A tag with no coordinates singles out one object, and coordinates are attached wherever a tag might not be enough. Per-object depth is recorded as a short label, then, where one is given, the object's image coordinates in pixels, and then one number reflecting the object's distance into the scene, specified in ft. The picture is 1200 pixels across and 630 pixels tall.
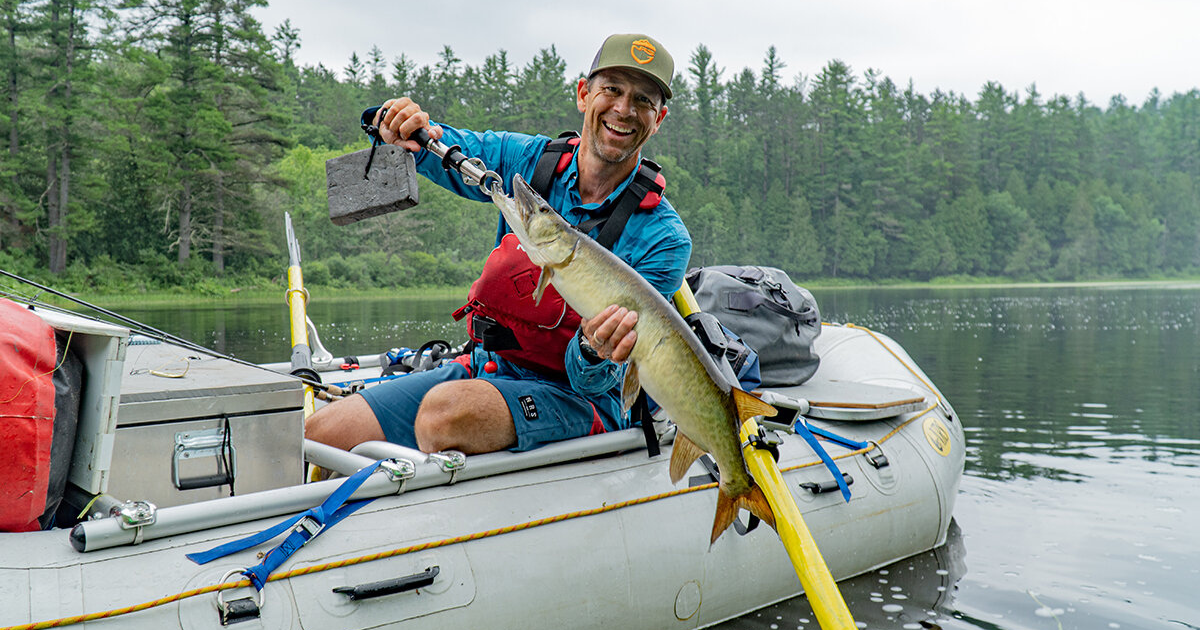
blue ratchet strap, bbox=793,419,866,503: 15.35
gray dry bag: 17.47
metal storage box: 9.71
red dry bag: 8.20
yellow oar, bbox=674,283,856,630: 10.85
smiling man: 11.56
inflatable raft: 8.68
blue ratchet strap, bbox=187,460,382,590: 9.15
